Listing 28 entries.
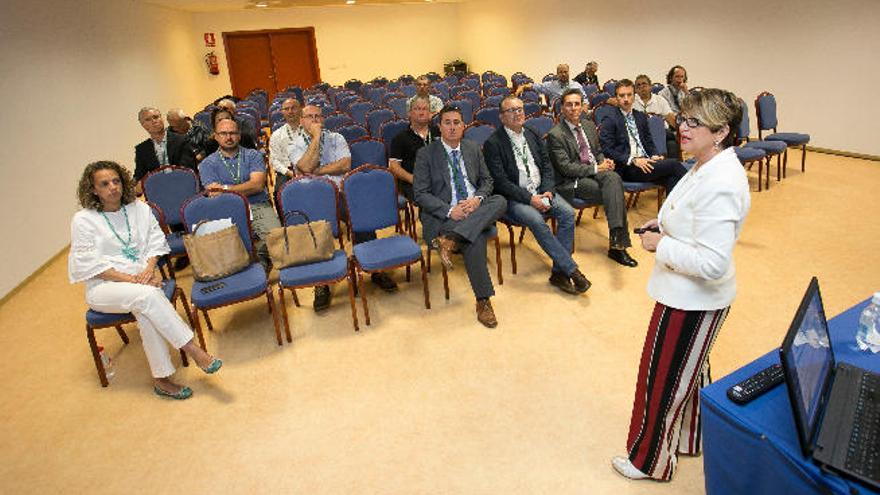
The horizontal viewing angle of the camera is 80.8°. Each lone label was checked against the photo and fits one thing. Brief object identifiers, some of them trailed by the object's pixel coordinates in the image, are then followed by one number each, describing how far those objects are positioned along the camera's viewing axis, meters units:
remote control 1.61
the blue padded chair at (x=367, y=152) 5.01
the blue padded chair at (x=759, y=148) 5.25
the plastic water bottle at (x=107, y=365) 3.37
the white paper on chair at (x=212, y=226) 3.54
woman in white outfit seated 3.05
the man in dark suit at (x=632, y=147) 4.61
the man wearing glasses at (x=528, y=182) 3.97
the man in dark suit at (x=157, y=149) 4.94
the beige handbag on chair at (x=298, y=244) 3.52
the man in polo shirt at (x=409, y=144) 4.61
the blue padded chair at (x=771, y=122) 5.78
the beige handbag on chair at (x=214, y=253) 3.38
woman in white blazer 1.66
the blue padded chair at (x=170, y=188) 4.36
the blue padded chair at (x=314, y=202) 3.68
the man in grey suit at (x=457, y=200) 3.64
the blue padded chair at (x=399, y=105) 8.55
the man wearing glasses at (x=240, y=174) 4.20
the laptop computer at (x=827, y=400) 1.34
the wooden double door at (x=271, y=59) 15.61
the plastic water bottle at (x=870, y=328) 1.78
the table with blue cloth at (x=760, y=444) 1.40
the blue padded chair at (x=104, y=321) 3.09
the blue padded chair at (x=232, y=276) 3.25
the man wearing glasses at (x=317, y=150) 4.60
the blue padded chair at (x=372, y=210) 3.71
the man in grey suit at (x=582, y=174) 4.27
